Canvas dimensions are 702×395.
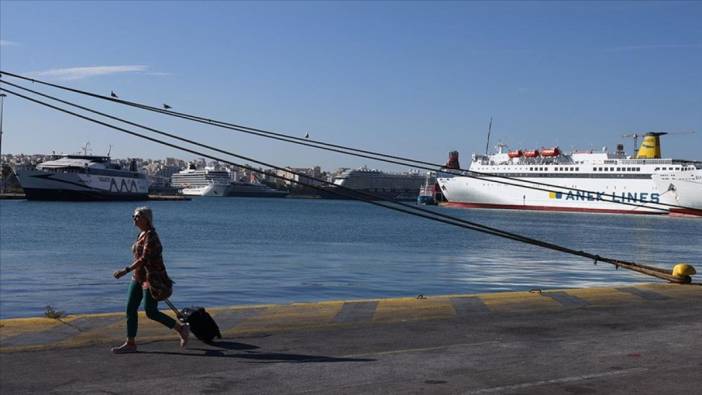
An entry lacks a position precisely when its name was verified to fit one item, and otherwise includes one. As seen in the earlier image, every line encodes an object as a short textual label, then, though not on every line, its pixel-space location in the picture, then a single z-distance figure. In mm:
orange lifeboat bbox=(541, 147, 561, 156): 112062
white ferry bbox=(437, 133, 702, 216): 93688
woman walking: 7438
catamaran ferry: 116375
